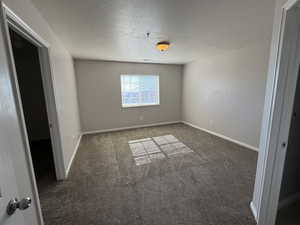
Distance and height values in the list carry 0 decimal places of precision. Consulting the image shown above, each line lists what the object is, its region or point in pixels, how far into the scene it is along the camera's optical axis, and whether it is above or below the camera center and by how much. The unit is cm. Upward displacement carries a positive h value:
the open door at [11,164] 60 -40
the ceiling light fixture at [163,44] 252 +89
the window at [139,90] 467 +7
